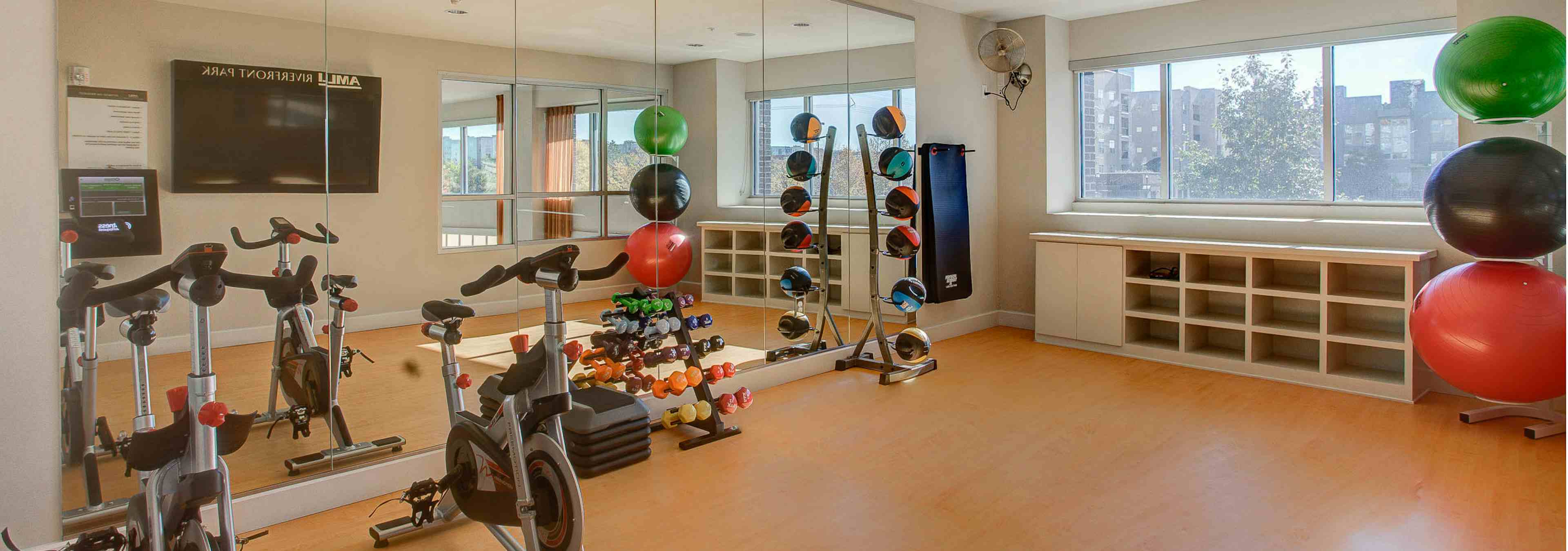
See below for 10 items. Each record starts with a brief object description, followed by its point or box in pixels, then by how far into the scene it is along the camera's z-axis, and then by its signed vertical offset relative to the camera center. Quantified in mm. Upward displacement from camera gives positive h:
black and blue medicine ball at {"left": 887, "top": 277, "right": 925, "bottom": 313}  5305 -195
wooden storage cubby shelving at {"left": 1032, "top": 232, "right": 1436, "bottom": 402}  4895 -318
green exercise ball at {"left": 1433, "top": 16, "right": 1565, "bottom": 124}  3672 +775
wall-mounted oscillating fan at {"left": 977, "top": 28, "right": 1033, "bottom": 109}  6211 +1452
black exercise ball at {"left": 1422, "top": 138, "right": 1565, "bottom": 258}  3631 +243
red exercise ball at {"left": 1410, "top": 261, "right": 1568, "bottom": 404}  3721 -310
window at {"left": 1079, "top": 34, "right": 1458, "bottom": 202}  5277 +842
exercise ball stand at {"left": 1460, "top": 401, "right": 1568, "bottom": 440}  4074 -749
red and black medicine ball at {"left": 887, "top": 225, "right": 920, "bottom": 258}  5297 +113
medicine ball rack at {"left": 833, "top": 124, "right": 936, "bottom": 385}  5320 -579
